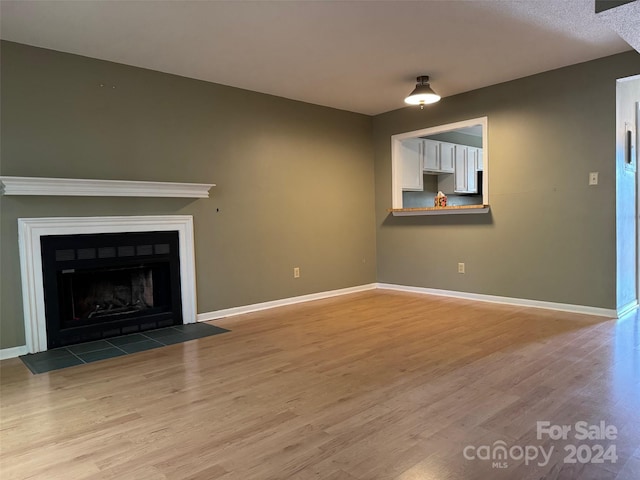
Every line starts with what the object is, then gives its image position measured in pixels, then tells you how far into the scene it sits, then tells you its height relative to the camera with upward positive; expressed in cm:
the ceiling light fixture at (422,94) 427 +120
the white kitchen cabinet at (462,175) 663 +59
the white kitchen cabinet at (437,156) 616 +84
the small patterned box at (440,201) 549 +15
